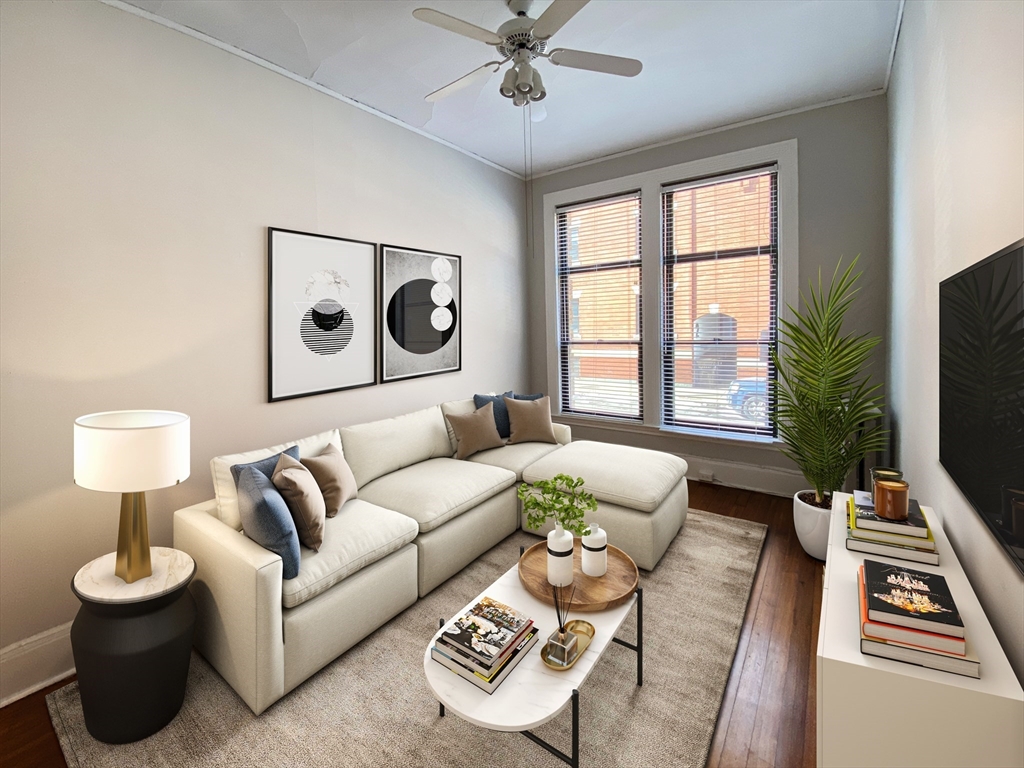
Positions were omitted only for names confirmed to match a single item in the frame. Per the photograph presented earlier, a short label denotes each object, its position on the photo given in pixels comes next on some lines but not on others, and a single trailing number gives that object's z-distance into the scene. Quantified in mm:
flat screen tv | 1010
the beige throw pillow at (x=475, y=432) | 3355
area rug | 1545
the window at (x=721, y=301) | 3705
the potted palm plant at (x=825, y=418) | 2721
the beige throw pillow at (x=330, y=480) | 2326
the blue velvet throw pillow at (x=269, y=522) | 1800
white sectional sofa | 1731
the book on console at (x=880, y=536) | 1531
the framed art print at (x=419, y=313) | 3459
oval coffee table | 1301
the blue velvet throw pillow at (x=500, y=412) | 3639
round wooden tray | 1724
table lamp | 1601
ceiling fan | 1960
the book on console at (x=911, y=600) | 1096
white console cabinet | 988
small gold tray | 1464
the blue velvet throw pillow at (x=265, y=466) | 2012
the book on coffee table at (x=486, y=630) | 1453
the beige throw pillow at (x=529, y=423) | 3604
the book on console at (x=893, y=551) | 1494
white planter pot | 2688
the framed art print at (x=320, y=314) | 2785
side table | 1563
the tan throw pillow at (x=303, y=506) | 1994
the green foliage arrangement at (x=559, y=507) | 1727
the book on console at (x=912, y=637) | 1057
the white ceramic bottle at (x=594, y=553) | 1879
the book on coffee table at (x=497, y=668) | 1399
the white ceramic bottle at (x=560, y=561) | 1783
